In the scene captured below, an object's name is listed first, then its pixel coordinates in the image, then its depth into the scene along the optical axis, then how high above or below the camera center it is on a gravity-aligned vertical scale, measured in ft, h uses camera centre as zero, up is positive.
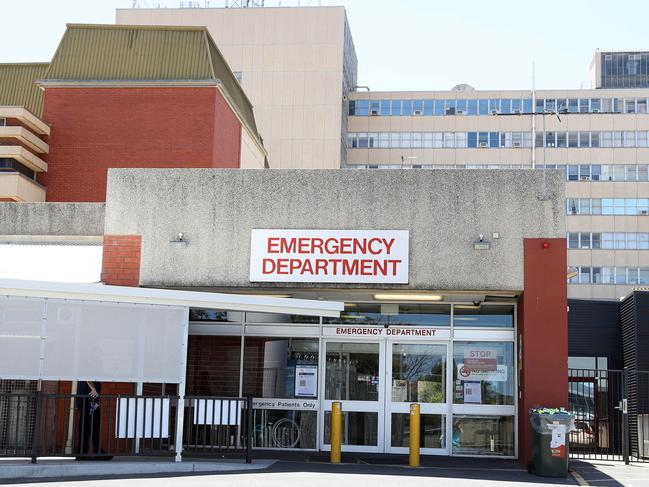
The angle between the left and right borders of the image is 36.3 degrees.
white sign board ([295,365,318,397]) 64.75 +1.23
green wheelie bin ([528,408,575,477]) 53.57 -1.94
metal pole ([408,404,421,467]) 57.00 -2.26
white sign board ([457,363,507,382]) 63.16 +1.90
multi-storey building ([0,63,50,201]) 106.69 +27.69
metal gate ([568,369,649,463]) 70.90 -0.70
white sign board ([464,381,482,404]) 63.21 +0.73
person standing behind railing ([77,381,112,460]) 51.19 -1.41
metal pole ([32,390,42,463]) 49.01 -1.74
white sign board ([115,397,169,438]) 51.47 -1.18
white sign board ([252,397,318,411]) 64.39 -0.35
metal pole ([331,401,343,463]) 57.82 -1.85
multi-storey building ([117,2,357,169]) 239.09 +79.27
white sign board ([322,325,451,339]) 64.18 +4.50
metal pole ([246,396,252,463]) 53.11 -1.89
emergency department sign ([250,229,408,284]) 59.36 +8.55
